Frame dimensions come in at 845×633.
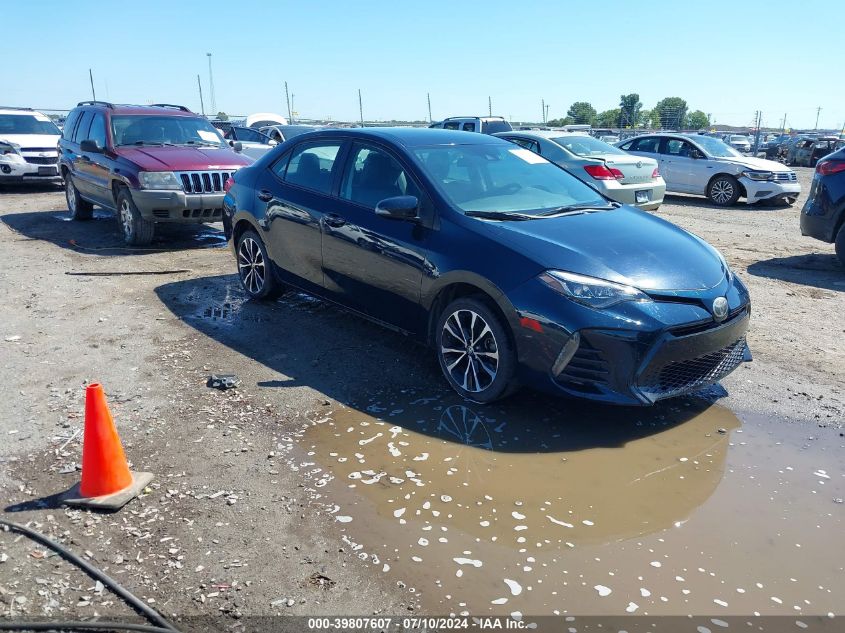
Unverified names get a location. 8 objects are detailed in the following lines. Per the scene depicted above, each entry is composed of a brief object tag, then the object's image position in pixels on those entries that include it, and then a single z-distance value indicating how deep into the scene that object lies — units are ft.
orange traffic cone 11.67
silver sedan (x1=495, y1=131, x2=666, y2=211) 38.34
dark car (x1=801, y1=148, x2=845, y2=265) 27.50
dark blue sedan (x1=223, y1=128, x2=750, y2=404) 13.47
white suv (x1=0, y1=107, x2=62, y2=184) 52.08
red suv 30.68
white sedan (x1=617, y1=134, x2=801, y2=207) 49.39
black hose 9.09
